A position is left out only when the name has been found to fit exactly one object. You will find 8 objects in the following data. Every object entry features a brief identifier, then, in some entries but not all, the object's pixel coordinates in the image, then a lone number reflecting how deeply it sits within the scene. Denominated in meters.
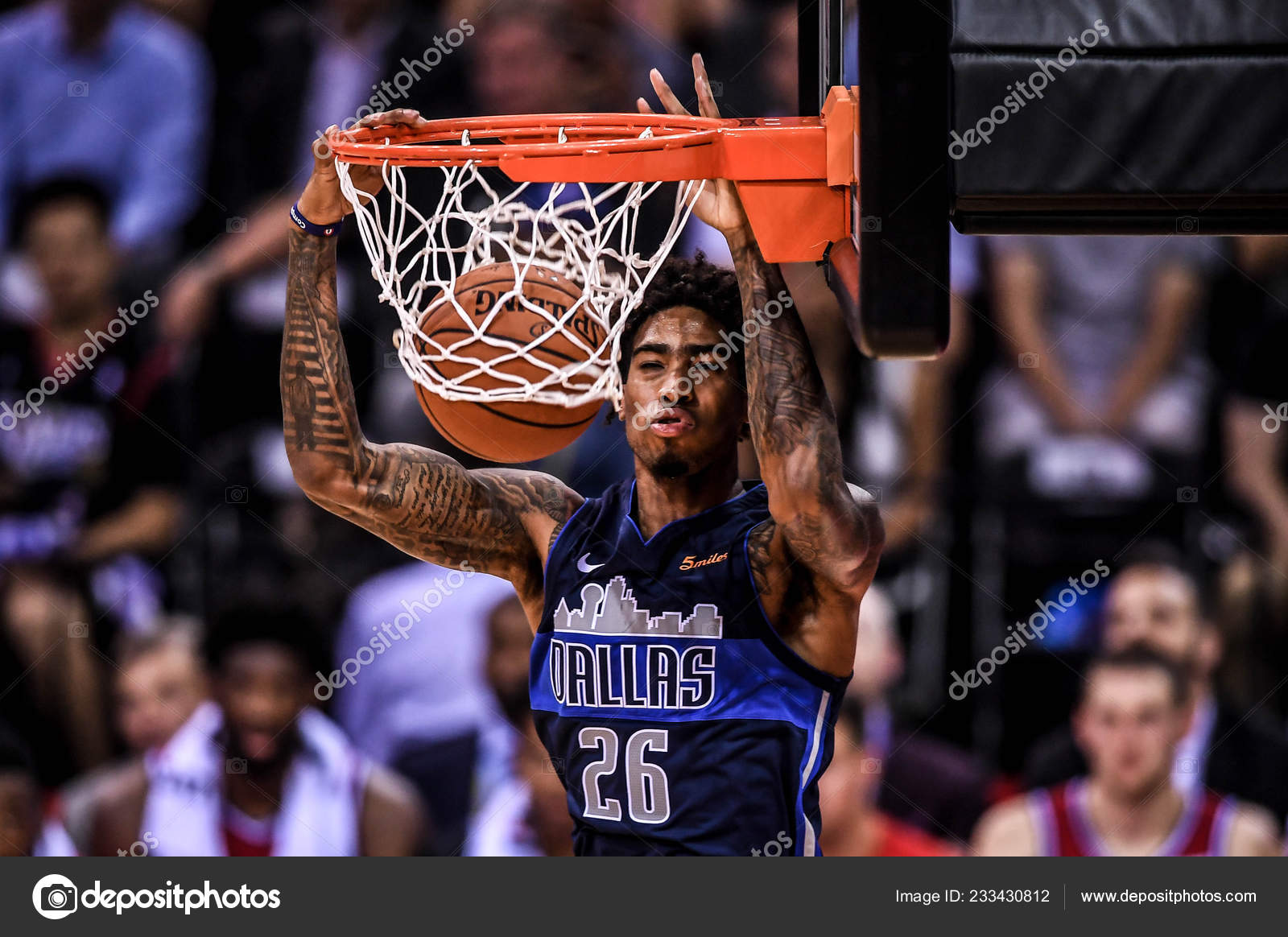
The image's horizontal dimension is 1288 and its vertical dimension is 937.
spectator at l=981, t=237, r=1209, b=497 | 8.68
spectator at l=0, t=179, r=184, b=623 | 8.73
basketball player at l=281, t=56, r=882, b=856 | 4.84
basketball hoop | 4.60
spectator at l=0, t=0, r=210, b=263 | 9.38
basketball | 5.34
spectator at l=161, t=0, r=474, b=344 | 9.02
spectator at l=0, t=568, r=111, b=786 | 8.48
